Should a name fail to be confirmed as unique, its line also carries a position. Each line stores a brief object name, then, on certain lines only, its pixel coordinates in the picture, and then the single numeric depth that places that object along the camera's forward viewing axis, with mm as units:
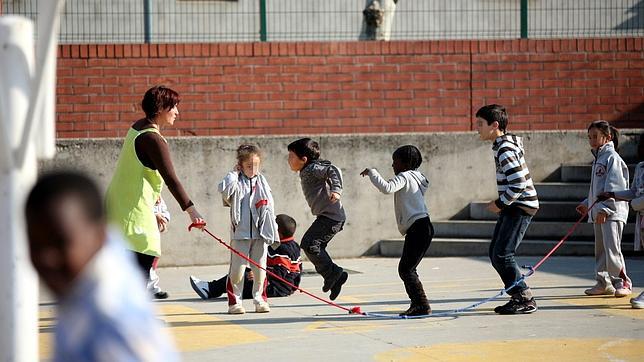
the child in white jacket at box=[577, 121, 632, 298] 19797
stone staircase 27547
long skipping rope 17828
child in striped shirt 17734
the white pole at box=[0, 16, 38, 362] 9312
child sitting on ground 20812
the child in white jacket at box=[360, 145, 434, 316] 17703
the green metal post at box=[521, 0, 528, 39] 31609
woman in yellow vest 13914
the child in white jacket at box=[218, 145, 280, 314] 18703
